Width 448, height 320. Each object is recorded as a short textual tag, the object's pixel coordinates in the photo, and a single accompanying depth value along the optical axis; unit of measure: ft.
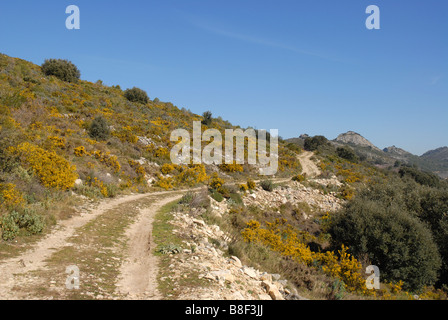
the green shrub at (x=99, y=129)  80.48
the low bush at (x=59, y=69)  126.93
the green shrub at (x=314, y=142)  229.04
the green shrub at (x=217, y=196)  60.08
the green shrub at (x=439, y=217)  43.73
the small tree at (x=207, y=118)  165.70
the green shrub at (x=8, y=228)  24.53
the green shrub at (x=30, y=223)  27.07
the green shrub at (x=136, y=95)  151.94
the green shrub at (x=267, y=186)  80.59
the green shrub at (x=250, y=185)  76.07
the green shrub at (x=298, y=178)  103.06
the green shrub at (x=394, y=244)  38.09
